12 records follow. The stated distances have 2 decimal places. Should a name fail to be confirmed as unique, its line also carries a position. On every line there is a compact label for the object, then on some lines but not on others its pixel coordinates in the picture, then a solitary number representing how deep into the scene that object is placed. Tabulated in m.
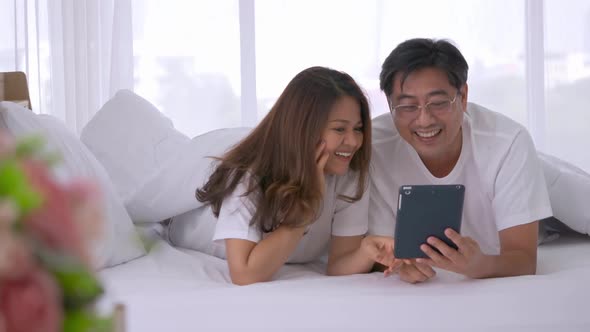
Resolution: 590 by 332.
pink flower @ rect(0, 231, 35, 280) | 0.63
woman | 2.69
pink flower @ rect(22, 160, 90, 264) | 0.65
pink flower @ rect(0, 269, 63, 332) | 0.66
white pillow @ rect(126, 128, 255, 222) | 3.04
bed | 2.24
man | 2.77
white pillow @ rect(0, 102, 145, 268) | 2.77
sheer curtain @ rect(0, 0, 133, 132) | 4.24
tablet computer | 2.52
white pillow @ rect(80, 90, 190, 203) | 3.23
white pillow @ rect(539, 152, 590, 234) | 3.06
